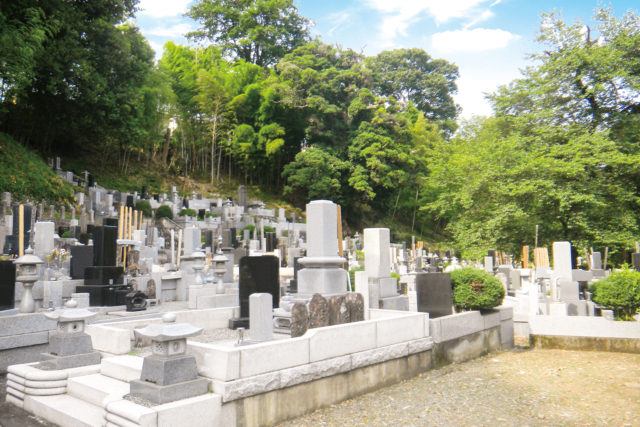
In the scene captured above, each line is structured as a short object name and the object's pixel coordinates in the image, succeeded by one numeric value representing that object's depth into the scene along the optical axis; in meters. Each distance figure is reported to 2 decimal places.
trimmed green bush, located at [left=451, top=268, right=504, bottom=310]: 7.90
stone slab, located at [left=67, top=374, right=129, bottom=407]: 4.19
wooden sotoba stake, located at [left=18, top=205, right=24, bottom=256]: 9.96
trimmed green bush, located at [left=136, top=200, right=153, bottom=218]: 21.94
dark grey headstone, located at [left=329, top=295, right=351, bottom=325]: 6.20
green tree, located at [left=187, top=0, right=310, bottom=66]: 38.88
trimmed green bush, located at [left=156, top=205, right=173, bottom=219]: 22.62
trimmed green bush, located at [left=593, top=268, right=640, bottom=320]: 8.20
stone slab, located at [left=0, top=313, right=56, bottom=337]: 5.84
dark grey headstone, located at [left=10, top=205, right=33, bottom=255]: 11.59
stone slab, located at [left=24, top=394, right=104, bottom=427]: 3.92
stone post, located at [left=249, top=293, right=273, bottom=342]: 5.43
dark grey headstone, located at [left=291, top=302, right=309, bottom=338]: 5.53
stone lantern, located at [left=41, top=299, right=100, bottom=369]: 4.84
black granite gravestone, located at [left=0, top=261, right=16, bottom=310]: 6.39
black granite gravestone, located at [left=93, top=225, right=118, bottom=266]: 9.04
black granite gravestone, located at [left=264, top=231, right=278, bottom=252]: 20.23
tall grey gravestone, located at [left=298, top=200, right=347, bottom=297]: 7.30
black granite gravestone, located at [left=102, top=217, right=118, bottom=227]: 13.56
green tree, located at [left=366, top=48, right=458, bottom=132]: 48.62
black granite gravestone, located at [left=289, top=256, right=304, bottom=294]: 10.89
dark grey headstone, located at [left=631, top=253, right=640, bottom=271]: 12.45
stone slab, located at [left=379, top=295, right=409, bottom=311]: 8.52
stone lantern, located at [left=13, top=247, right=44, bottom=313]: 6.48
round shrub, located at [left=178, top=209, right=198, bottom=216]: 23.60
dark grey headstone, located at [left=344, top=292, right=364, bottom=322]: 6.56
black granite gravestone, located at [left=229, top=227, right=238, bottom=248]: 17.16
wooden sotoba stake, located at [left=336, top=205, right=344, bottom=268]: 10.45
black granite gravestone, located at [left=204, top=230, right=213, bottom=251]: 18.81
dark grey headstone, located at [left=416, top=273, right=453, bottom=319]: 7.93
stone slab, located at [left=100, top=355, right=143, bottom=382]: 4.45
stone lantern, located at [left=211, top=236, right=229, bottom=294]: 10.00
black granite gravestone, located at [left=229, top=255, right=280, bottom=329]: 7.84
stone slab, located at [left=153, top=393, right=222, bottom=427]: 3.51
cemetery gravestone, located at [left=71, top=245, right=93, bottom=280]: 9.79
